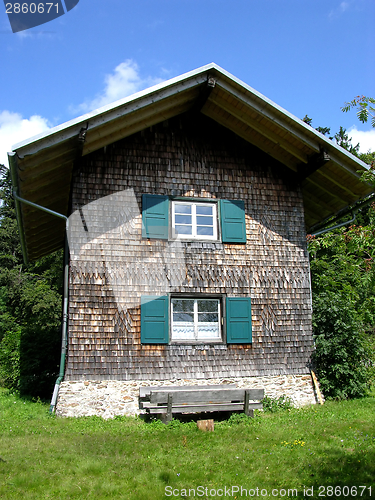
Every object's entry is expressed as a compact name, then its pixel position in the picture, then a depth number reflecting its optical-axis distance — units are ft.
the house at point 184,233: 32.63
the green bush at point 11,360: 47.98
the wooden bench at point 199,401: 29.32
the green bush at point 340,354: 34.99
